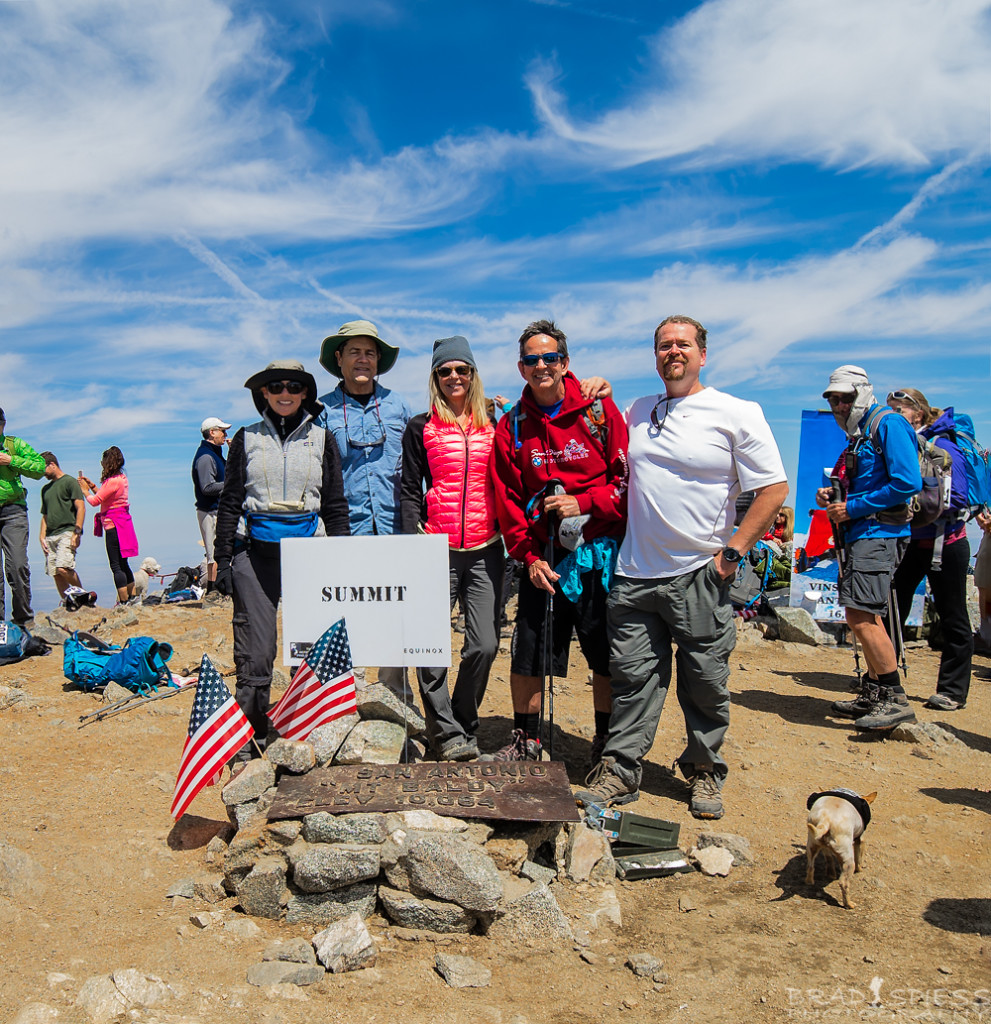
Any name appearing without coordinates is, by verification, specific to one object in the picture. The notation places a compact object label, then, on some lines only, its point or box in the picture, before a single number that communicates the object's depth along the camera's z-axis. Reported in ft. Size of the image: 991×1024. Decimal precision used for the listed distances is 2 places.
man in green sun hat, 18.22
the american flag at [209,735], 14.44
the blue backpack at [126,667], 25.70
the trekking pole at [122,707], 23.27
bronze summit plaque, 13.00
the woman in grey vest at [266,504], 17.35
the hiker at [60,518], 41.34
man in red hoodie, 16.15
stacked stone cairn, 11.87
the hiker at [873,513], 20.43
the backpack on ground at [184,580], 46.73
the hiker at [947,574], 24.12
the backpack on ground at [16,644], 29.55
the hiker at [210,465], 38.06
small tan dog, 12.85
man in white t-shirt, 15.30
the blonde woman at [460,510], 16.92
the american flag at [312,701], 15.28
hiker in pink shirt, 43.70
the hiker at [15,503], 32.35
